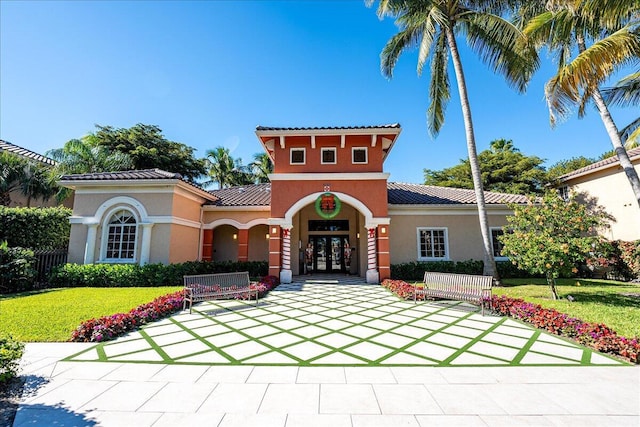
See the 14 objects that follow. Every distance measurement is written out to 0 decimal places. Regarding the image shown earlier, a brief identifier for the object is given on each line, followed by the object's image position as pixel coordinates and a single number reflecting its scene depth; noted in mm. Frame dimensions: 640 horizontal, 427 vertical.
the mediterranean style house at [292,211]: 12953
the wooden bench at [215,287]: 7992
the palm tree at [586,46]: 7633
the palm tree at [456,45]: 11523
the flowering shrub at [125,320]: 5574
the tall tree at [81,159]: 17703
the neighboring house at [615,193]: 14141
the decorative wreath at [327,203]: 13620
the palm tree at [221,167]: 31781
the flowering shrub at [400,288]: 9469
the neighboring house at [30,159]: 17739
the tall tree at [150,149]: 26228
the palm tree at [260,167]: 32625
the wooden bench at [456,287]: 7848
